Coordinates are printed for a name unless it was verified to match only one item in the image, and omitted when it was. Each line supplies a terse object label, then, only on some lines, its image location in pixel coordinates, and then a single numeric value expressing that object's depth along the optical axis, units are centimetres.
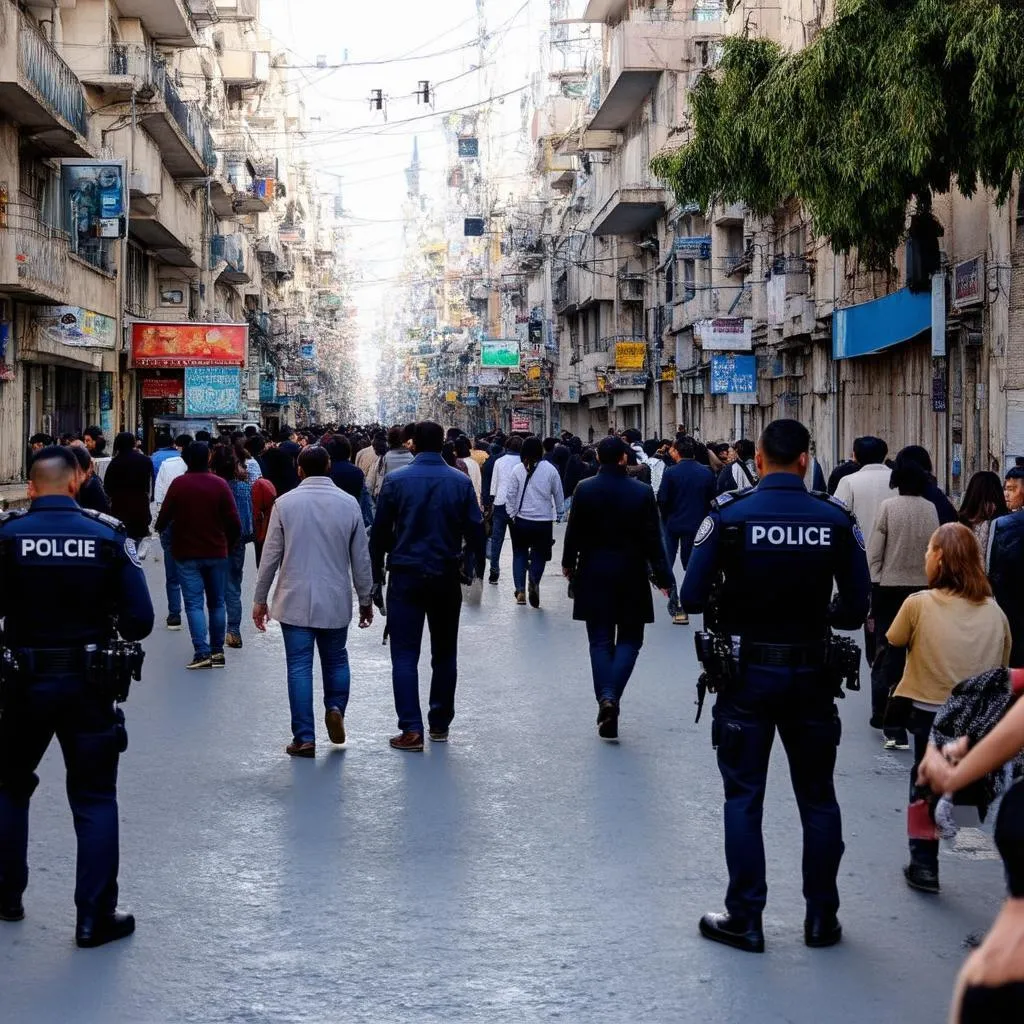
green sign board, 7056
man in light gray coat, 927
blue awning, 2266
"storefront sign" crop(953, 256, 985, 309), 1984
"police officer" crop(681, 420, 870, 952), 581
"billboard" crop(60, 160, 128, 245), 3198
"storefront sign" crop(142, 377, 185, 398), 4144
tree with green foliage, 1494
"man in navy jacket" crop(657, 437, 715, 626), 1620
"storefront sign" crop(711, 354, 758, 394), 3394
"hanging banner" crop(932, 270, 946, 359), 2081
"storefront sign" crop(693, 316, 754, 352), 3359
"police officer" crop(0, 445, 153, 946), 578
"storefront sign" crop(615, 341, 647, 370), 4578
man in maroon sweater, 1280
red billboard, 3803
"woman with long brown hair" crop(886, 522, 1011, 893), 685
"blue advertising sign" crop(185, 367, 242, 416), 3925
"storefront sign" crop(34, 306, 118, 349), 2930
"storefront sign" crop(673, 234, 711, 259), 3809
